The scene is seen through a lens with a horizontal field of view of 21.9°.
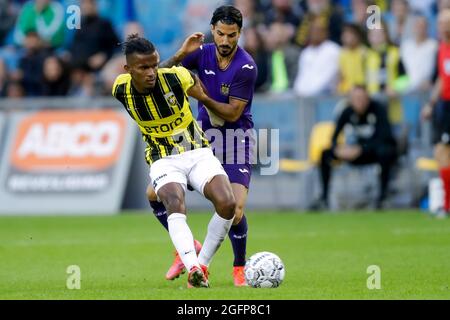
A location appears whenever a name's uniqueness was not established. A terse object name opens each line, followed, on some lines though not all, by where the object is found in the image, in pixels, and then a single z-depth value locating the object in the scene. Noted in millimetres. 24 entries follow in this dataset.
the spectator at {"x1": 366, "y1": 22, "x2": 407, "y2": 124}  18688
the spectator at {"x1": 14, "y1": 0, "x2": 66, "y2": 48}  22250
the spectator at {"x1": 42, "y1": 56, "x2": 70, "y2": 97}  21369
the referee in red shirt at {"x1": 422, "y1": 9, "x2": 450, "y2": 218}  17000
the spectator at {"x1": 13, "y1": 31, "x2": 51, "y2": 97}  21766
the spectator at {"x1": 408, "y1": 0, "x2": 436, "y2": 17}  20172
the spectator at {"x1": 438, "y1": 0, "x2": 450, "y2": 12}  19125
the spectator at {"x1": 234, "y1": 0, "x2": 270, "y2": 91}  19797
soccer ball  9344
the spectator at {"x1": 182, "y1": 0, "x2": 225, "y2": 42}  21859
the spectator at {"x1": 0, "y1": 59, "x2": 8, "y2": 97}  22125
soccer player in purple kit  10055
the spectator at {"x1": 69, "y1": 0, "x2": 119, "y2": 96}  21328
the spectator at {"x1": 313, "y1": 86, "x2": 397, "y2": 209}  18312
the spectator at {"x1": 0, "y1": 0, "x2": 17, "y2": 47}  23605
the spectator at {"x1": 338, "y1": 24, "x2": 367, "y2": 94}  19156
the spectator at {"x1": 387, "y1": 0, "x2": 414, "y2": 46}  19578
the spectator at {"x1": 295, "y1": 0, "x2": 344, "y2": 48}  20266
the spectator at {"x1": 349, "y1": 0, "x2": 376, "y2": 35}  19594
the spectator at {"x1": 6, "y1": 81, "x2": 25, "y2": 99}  21672
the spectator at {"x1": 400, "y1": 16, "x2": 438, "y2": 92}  18922
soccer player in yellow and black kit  9383
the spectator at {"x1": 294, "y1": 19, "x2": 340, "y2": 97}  19453
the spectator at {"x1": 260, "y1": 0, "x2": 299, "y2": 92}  20312
